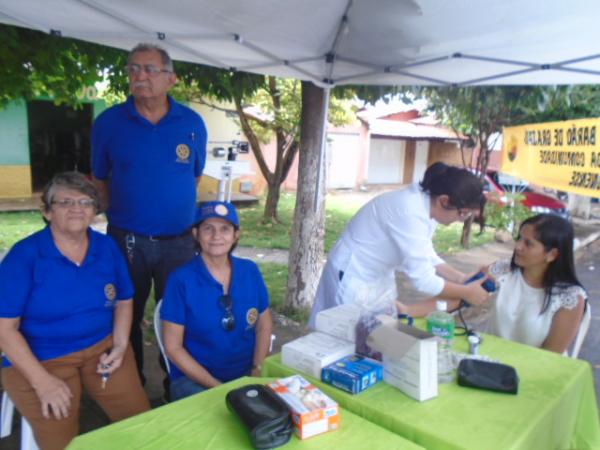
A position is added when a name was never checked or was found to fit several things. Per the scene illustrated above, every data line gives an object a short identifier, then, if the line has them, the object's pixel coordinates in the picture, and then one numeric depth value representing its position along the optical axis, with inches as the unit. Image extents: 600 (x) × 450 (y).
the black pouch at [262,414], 50.6
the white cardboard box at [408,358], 60.1
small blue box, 63.2
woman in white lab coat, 91.3
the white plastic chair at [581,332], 100.6
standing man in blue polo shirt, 102.3
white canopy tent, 100.9
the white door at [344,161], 685.3
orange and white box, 53.4
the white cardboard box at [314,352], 66.6
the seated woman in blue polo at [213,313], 84.9
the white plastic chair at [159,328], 88.0
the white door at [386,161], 816.3
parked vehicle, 408.2
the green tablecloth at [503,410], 56.3
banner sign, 183.6
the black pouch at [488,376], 66.7
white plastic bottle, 71.9
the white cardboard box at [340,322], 70.0
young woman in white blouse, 95.7
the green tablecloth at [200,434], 52.2
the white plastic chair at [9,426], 76.7
